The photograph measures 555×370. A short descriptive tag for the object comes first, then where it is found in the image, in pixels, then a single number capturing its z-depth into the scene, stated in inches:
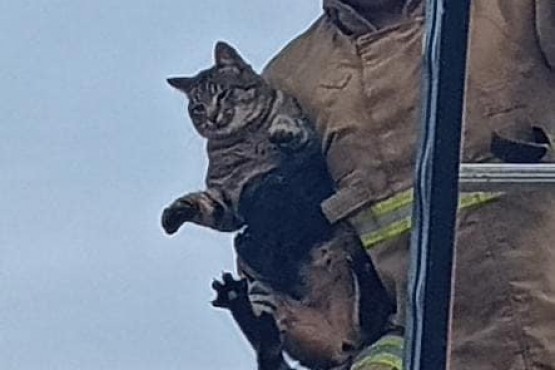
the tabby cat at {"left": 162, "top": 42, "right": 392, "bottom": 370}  141.5
